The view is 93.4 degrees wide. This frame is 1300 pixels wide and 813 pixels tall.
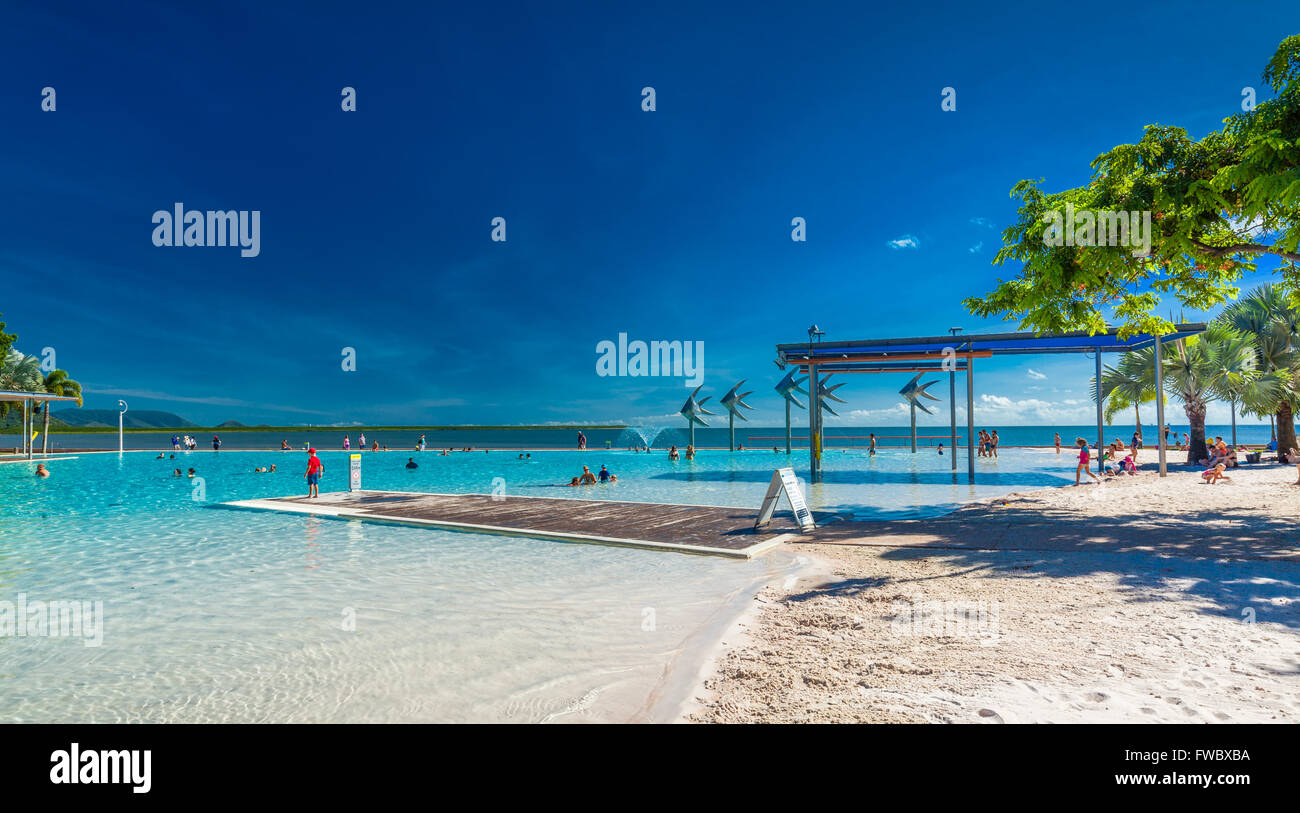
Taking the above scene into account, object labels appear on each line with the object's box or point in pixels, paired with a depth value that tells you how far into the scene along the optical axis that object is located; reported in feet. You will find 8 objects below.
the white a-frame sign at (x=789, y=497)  42.20
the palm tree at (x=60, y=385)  191.93
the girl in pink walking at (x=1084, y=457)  71.87
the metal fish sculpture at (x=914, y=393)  160.15
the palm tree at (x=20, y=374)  180.04
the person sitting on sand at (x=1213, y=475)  60.00
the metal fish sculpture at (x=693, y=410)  189.47
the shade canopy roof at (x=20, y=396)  124.34
